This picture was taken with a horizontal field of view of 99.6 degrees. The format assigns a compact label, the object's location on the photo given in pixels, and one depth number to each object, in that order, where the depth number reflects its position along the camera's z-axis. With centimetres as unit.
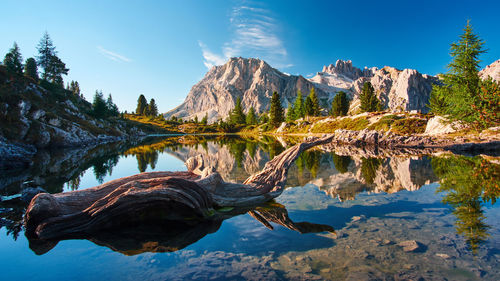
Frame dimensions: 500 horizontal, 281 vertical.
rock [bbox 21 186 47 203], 887
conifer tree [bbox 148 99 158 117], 16988
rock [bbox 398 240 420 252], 496
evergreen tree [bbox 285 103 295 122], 10558
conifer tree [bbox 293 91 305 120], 9984
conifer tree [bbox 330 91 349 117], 9000
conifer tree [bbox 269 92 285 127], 9494
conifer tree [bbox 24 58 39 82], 6481
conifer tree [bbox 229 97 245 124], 13675
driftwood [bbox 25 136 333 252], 589
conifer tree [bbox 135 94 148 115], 16988
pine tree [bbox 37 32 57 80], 7569
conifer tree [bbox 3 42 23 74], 5289
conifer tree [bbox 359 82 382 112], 8606
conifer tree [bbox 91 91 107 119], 7369
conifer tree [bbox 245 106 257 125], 13077
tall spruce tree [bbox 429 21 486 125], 2320
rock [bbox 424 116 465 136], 3394
